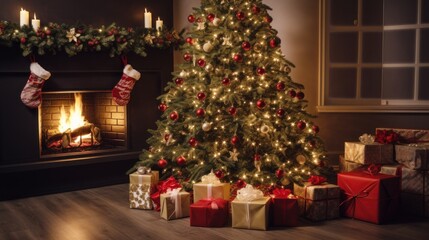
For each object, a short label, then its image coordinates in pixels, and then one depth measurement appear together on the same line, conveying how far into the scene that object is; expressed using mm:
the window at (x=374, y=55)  5242
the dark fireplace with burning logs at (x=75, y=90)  4504
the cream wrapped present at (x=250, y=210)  3469
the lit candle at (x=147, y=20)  5121
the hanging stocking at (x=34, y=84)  4496
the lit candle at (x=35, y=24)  4395
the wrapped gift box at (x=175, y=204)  3776
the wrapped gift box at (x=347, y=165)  4152
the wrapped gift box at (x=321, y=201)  3693
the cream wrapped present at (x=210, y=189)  3795
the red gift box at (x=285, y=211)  3561
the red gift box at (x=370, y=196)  3572
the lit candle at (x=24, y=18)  4367
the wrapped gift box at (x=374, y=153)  4039
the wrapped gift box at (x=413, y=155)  3812
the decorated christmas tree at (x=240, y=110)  4094
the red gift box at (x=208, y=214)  3568
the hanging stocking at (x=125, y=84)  5051
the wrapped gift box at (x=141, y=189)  4074
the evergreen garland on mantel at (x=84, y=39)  4312
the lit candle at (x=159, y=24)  5184
